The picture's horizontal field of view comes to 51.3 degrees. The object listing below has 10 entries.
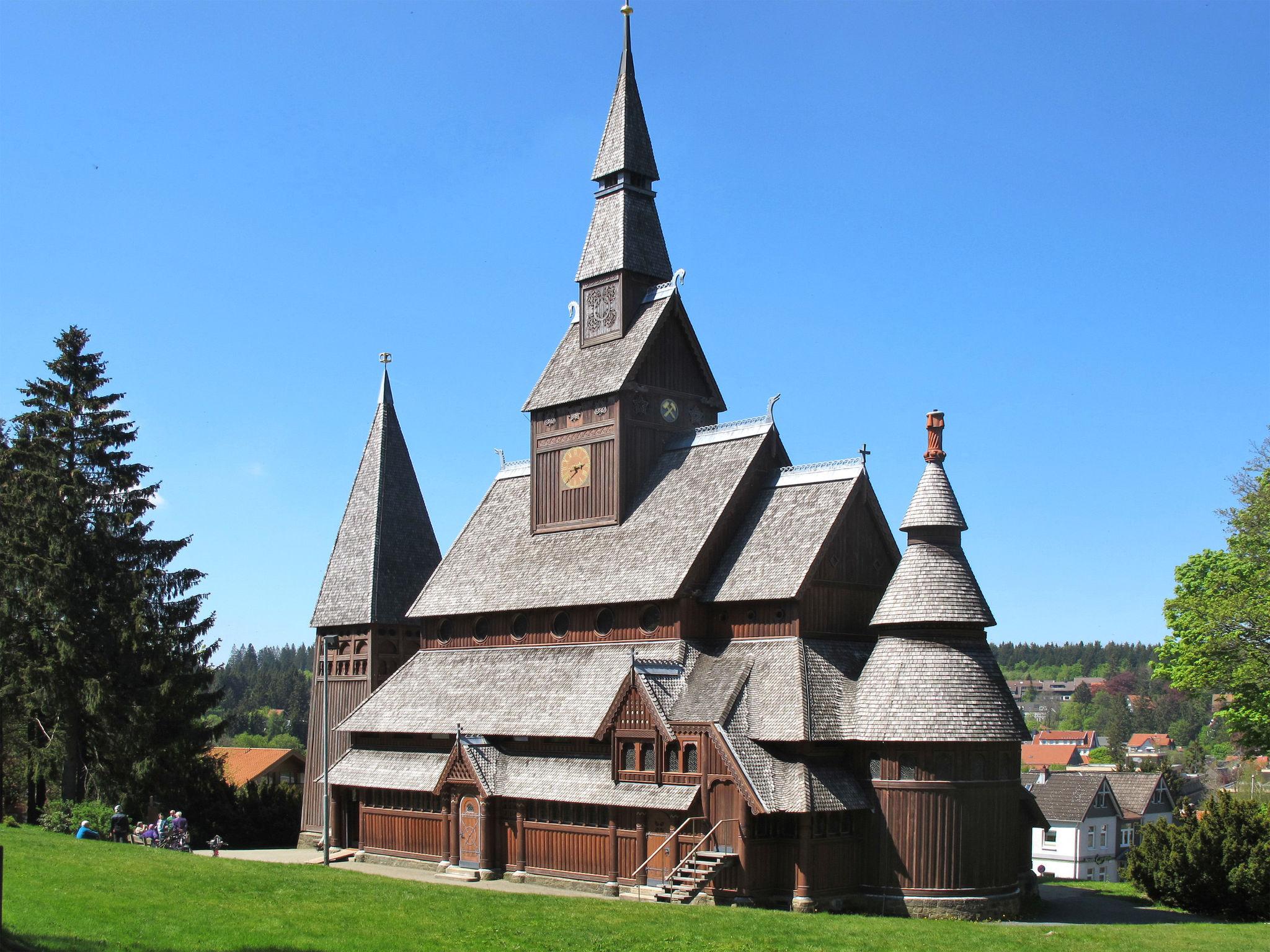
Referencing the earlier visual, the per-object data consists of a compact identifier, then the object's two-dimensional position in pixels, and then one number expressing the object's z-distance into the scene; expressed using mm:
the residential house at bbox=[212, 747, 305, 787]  68388
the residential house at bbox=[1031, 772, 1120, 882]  66750
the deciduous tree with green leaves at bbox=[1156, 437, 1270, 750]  36719
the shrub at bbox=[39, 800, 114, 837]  39844
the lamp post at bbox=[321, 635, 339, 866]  38747
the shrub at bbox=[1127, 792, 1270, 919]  32250
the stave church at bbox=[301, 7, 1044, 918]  31438
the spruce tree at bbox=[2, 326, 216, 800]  43562
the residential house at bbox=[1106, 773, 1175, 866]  73812
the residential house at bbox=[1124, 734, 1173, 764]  178500
